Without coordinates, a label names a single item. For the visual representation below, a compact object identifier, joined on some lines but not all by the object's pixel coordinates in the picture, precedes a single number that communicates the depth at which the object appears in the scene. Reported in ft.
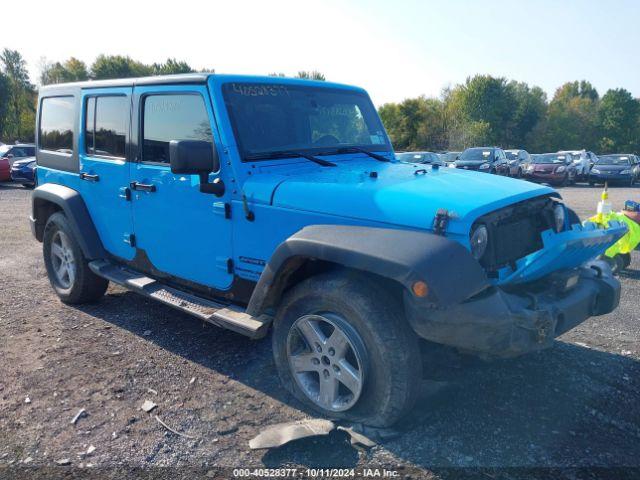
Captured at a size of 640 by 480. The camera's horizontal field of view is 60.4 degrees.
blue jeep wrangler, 9.32
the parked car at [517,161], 75.56
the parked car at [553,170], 74.23
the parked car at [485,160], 69.72
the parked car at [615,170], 73.05
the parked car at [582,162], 77.87
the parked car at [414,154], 61.47
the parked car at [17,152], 67.41
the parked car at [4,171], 65.21
